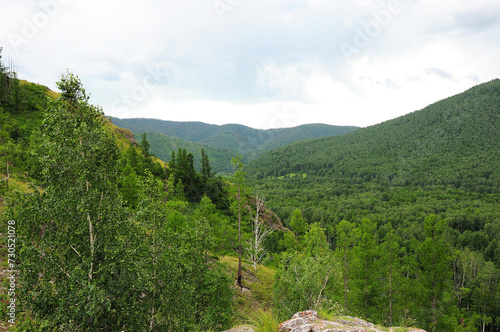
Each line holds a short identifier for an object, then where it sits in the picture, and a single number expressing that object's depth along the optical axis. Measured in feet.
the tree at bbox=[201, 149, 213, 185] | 191.64
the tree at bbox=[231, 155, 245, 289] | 67.00
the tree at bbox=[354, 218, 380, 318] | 80.00
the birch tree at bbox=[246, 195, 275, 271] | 77.99
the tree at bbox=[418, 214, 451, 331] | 67.46
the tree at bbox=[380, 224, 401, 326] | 81.30
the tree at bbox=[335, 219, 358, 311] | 86.63
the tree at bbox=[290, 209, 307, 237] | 100.42
